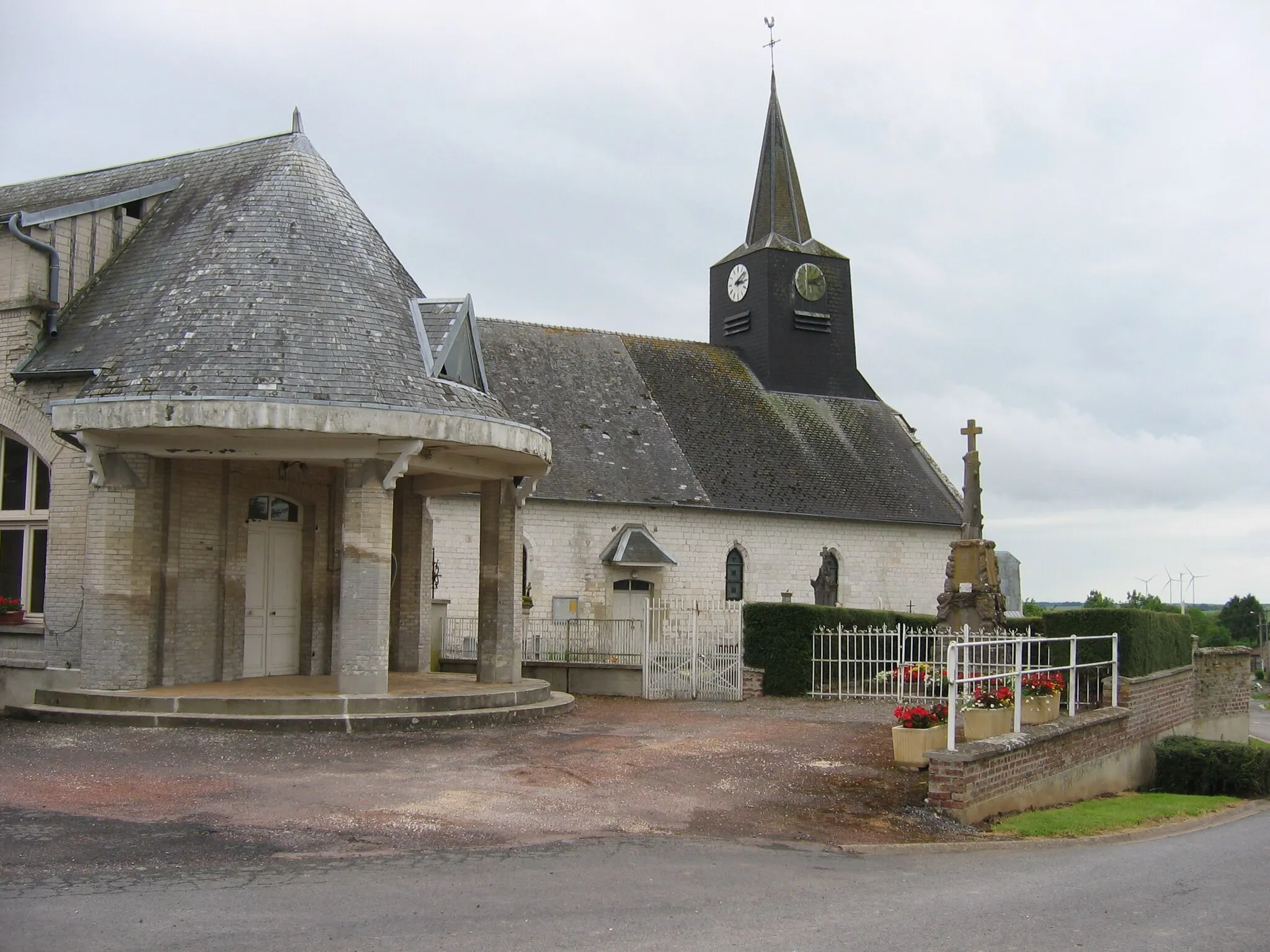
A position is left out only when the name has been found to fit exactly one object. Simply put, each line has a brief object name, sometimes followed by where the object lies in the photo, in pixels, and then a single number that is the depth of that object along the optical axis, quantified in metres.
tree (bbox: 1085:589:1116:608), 80.85
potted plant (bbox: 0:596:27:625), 16.33
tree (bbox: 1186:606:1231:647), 79.58
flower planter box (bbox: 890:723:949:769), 12.63
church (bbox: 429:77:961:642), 29.16
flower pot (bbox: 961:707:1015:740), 12.62
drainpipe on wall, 16.45
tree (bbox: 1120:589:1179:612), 83.49
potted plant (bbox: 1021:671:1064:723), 13.37
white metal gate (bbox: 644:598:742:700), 20.69
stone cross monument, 21.11
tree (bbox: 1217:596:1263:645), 98.06
